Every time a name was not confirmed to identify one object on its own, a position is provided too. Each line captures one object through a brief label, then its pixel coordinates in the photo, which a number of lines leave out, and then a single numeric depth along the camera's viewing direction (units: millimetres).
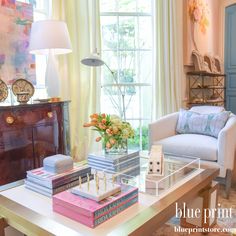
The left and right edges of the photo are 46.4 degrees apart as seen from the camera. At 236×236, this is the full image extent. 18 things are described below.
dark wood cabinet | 2248
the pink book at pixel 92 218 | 1179
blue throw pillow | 2736
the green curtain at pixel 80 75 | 3246
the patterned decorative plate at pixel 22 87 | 2463
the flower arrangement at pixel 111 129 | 1859
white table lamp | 2520
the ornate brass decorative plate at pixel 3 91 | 2356
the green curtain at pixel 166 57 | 3666
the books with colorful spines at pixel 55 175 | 1503
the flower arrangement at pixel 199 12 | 4180
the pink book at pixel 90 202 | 1194
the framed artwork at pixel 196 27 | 4070
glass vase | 1917
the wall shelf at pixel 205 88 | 4293
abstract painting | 2627
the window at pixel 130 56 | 3631
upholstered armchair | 2395
